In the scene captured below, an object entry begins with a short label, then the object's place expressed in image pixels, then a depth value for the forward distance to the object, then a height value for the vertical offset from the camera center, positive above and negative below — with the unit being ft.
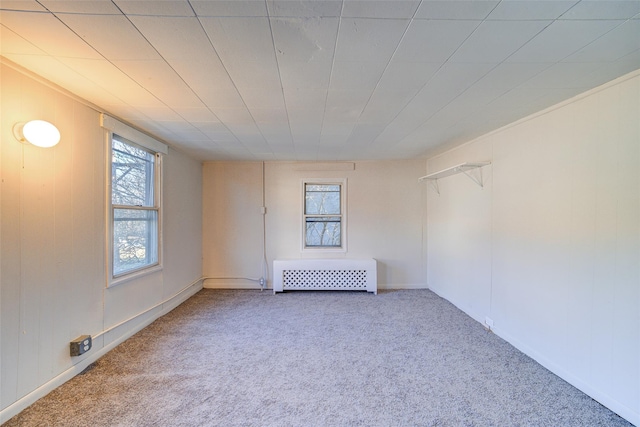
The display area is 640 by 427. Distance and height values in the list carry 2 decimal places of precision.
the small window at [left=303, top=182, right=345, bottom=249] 14.80 -0.11
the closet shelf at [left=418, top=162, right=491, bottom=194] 9.35 +1.79
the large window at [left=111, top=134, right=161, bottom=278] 8.14 +0.30
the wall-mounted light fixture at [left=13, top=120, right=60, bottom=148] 5.21 +1.75
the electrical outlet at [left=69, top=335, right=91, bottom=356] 6.43 -3.34
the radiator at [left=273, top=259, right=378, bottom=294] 13.69 -3.24
